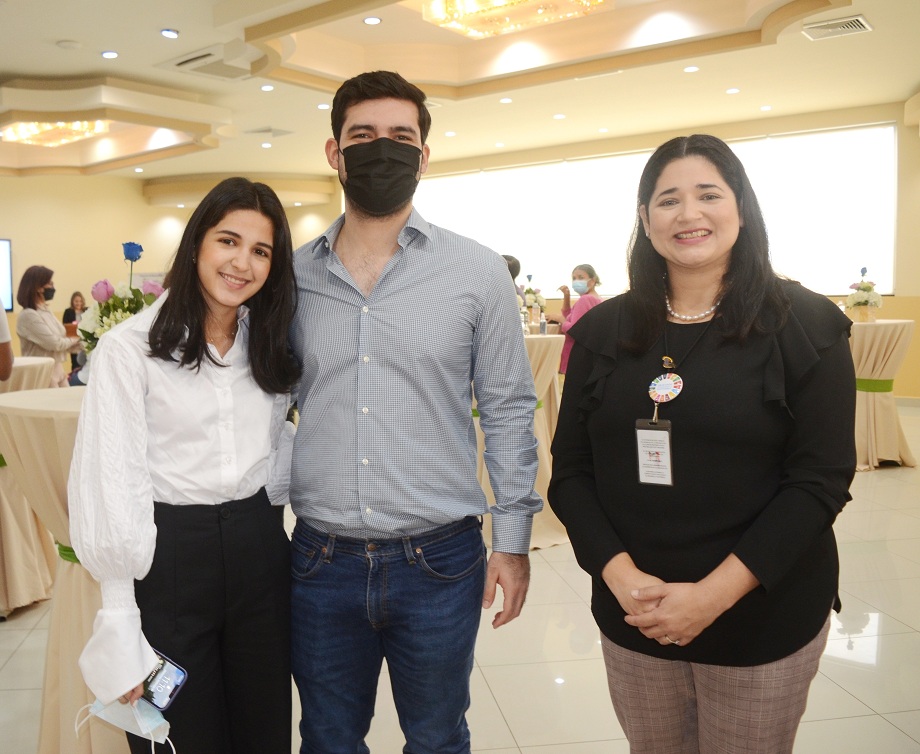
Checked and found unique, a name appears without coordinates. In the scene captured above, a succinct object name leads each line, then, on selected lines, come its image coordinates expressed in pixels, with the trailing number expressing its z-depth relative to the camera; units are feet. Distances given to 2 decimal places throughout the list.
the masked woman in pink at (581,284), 26.76
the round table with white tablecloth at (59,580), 6.85
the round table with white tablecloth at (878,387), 20.80
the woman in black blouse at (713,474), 4.63
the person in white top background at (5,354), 12.09
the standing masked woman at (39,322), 20.71
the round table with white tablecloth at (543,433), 15.49
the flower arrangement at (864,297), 22.21
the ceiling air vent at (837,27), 22.83
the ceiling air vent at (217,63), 24.53
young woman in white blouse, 4.80
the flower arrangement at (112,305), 8.33
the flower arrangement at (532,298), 24.11
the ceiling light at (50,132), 34.37
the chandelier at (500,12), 23.06
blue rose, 8.55
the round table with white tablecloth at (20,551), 12.11
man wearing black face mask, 5.45
